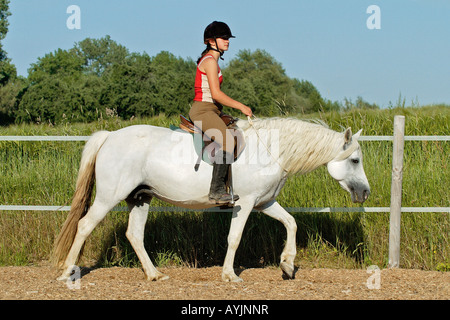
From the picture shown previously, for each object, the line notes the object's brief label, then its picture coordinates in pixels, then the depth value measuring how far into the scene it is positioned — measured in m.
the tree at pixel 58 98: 27.47
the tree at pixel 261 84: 27.30
